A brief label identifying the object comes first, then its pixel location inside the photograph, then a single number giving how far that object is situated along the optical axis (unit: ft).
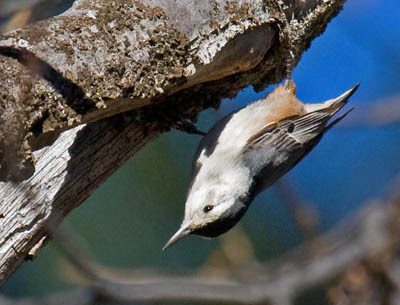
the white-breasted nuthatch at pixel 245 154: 13.58
